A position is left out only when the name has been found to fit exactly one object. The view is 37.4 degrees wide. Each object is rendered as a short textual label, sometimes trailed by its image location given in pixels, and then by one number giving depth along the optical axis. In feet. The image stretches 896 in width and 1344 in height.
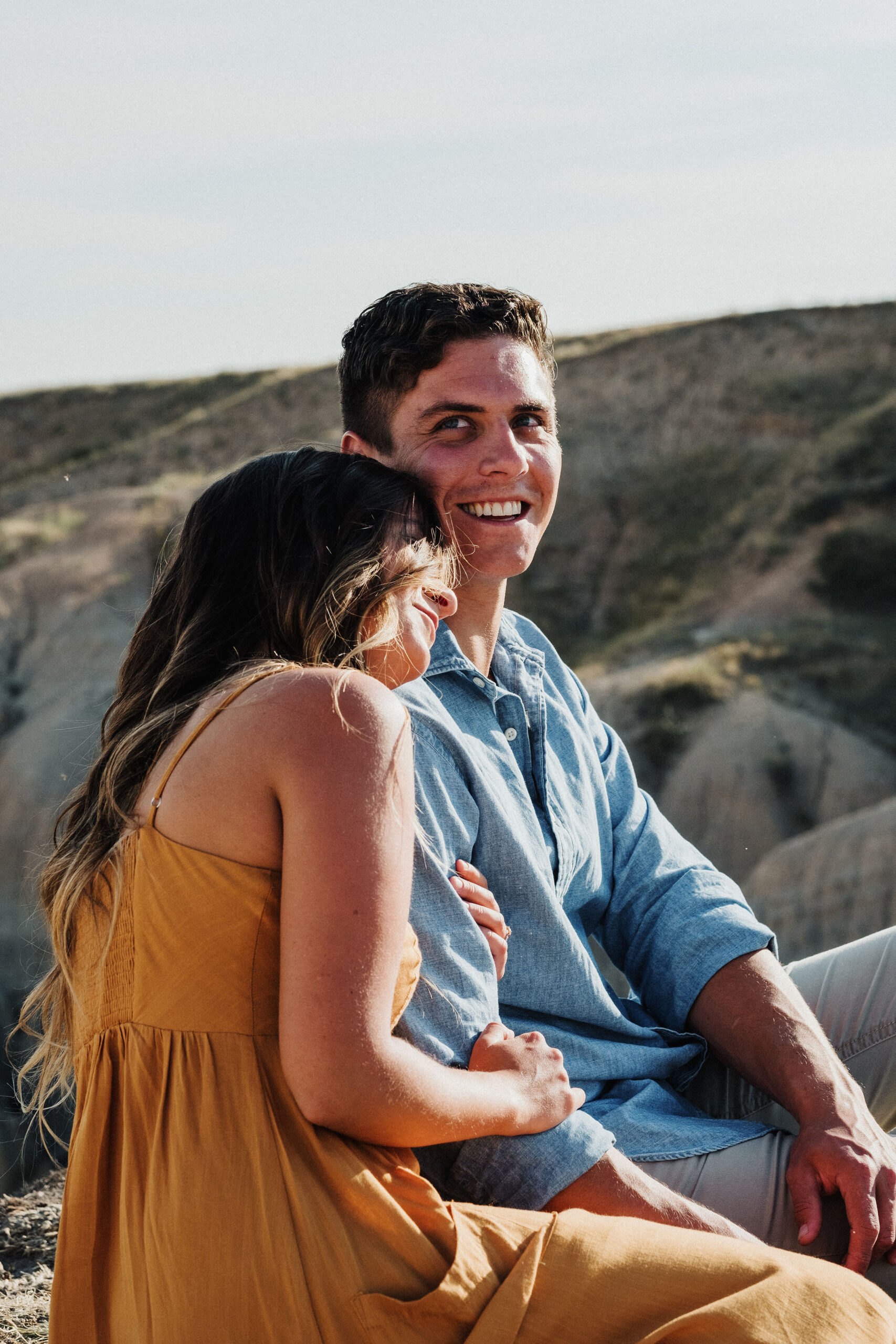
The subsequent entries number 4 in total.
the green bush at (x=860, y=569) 65.00
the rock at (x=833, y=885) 38.78
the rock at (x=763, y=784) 49.21
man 7.23
